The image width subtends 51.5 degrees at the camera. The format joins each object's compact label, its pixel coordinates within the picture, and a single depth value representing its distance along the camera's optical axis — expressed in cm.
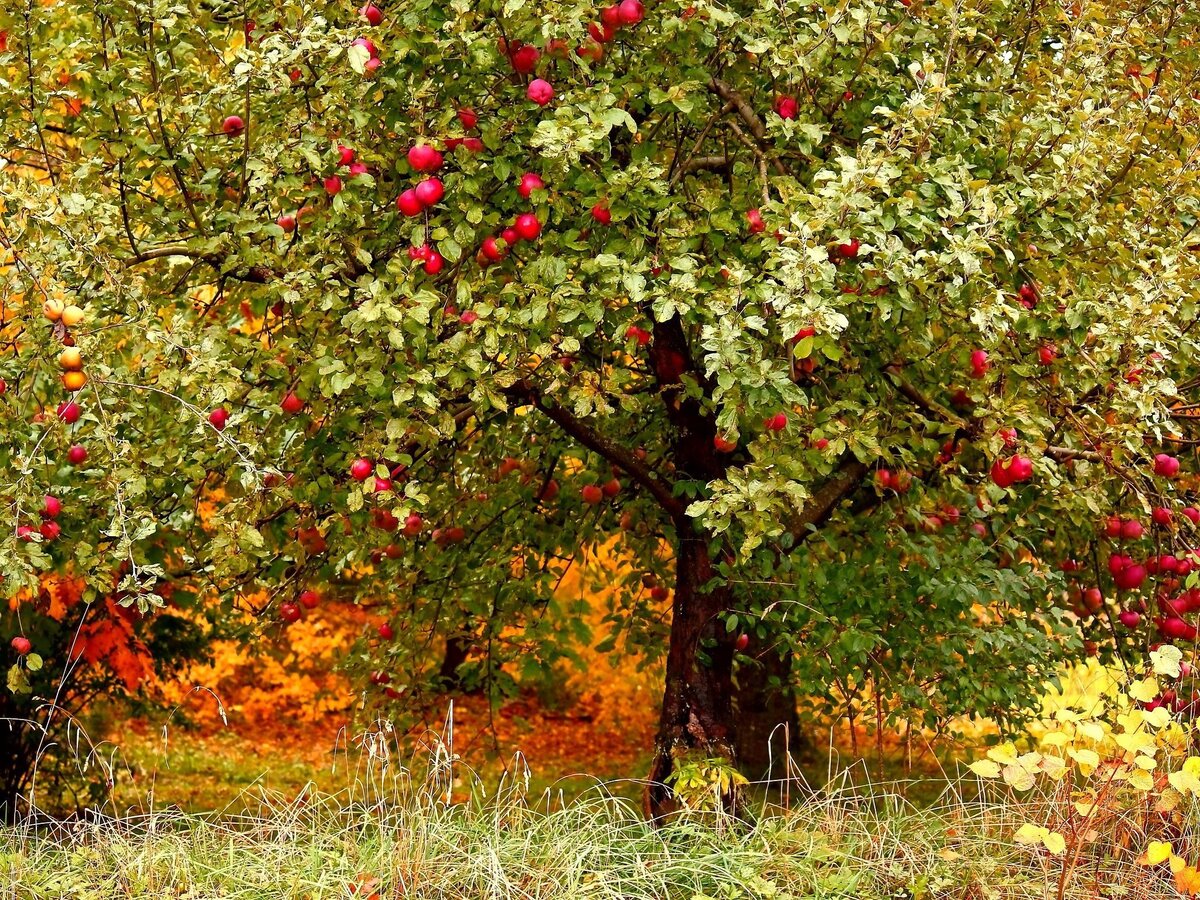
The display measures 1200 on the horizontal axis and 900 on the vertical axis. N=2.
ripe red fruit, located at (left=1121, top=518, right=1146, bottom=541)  540
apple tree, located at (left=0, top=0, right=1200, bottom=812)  407
